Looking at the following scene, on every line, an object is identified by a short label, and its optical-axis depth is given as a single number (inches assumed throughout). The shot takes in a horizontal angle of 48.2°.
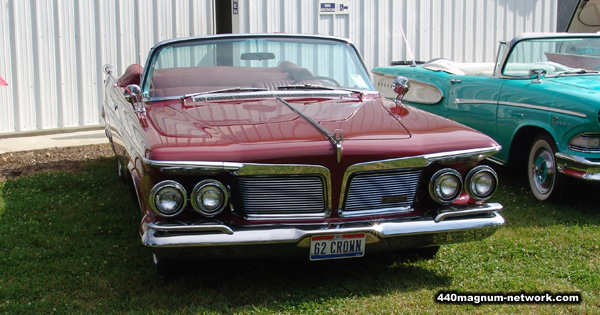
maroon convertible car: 129.6
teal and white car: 200.5
